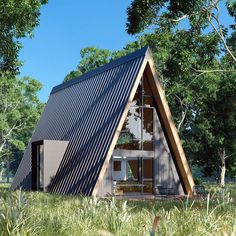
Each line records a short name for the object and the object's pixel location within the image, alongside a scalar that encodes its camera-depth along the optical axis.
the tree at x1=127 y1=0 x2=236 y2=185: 17.28
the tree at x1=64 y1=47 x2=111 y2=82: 41.94
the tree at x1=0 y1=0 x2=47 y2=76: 15.92
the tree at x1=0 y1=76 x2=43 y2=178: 43.84
